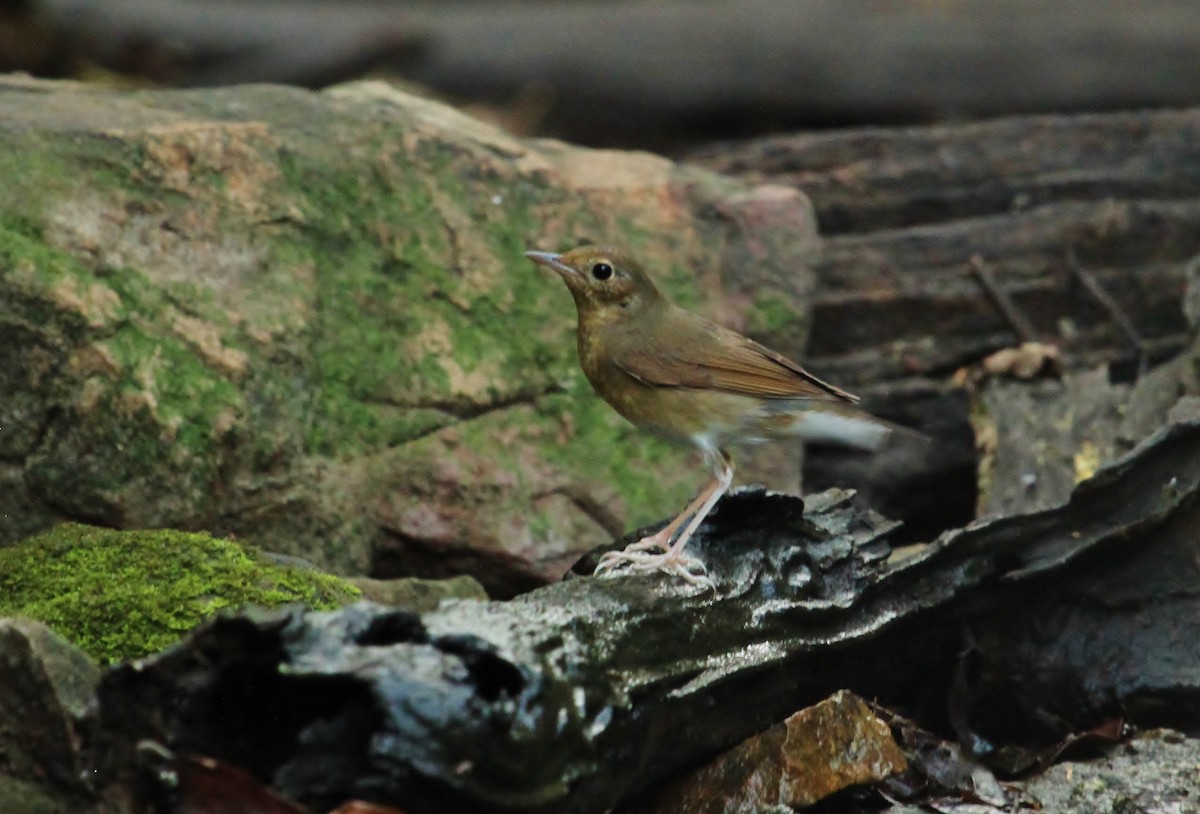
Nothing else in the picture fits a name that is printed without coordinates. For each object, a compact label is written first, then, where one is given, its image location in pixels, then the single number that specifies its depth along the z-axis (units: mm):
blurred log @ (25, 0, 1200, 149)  20781
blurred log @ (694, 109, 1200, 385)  14766
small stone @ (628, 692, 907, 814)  7926
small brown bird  10750
